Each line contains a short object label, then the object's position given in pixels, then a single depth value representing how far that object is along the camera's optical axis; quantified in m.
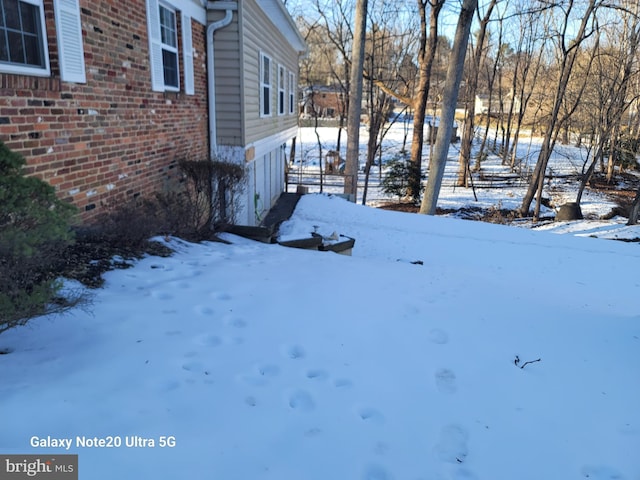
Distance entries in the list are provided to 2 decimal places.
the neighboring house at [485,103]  59.16
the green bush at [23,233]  2.25
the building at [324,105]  47.81
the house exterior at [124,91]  3.82
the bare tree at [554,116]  16.09
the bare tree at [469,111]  21.84
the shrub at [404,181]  18.98
